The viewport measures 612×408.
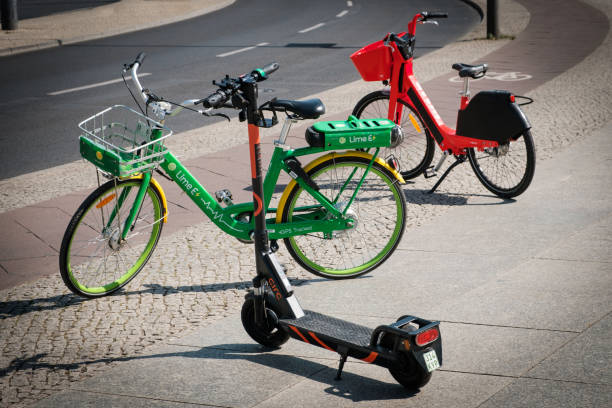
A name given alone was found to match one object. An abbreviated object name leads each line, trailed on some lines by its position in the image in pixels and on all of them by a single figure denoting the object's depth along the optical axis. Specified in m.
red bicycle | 6.43
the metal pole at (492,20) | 15.16
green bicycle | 4.67
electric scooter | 3.63
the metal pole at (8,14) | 18.64
